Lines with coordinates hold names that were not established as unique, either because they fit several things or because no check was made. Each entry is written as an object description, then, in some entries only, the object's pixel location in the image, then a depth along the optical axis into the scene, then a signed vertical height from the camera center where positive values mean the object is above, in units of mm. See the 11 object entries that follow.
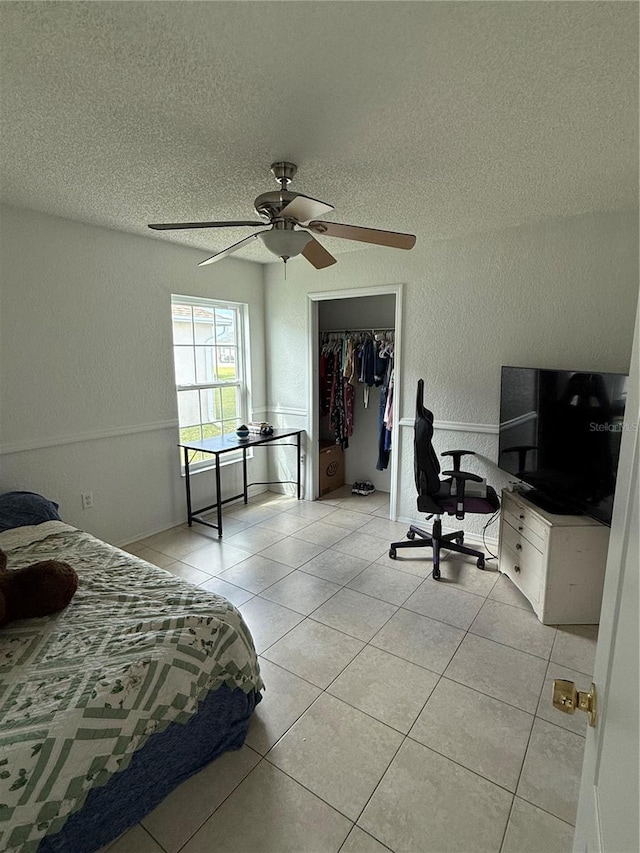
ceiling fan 1858 +626
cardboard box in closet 4578 -1157
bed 1145 -1059
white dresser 2324 -1131
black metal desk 3521 -707
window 3818 -27
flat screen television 2199 -420
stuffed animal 1630 -882
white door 555 -496
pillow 2407 -857
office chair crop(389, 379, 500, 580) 2834 -880
